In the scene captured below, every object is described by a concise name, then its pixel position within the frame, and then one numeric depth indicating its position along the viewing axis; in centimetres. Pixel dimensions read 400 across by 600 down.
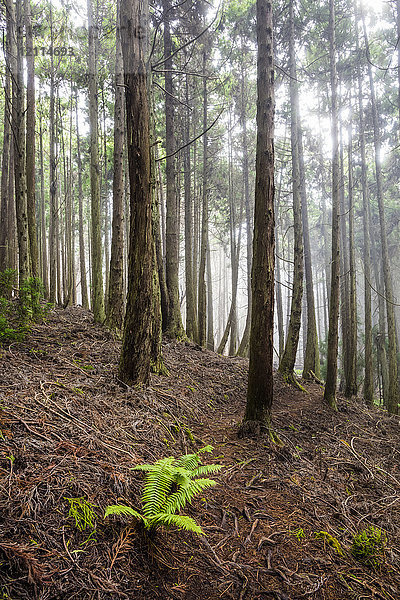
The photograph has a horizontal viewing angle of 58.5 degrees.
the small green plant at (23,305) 567
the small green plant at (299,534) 269
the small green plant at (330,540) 263
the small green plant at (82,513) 211
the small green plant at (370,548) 258
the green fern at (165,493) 215
